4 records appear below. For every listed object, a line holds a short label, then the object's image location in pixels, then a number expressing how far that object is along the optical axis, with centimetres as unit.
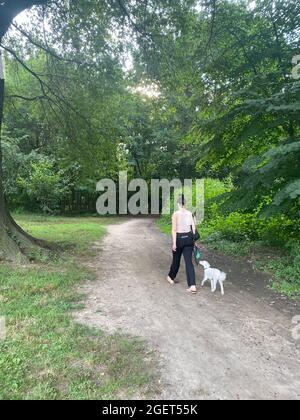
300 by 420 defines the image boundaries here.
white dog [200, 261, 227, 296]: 613
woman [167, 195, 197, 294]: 635
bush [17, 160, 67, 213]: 2369
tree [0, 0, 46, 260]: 792
